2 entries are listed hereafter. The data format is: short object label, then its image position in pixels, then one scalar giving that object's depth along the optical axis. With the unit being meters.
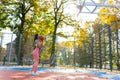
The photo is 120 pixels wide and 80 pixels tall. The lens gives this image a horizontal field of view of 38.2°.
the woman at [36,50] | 5.30
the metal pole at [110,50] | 7.89
